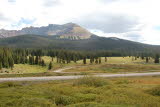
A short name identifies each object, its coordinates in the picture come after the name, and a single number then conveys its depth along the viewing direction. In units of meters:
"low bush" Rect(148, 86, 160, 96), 24.91
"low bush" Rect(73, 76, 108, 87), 32.09
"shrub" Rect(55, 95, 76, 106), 19.19
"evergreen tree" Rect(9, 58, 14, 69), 117.38
